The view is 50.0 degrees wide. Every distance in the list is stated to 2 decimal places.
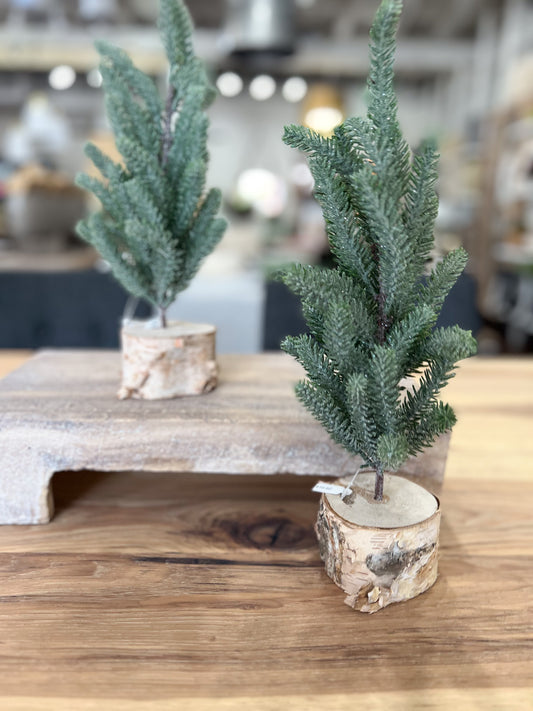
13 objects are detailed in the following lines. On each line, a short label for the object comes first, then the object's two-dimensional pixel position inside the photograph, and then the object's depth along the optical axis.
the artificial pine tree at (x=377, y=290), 0.46
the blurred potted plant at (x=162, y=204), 0.68
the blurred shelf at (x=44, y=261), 1.75
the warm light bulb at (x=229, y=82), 5.82
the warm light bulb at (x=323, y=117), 6.09
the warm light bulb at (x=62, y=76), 5.92
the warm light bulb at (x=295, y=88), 6.89
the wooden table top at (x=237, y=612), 0.42
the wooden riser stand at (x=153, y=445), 0.63
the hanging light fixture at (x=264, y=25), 3.21
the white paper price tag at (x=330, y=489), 0.54
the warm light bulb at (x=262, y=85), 5.93
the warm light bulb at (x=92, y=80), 6.14
